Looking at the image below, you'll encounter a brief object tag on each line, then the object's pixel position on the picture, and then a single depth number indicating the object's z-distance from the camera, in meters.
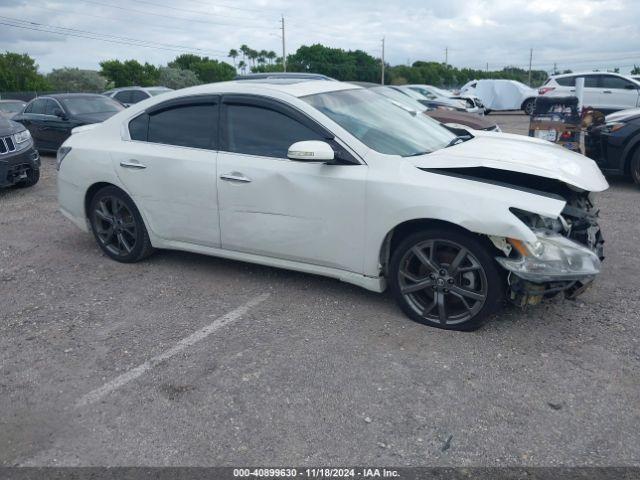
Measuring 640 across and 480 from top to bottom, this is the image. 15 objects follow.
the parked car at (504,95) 28.66
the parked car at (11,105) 18.00
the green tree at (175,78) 58.52
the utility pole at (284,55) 63.03
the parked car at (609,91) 17.72
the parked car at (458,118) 10.05
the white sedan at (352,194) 3.64
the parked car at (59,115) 12.35
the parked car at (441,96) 19.61
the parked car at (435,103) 14.92
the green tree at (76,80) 51.75
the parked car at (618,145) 7.98
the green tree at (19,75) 49.19
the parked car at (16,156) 8.31
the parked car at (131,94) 18.05
